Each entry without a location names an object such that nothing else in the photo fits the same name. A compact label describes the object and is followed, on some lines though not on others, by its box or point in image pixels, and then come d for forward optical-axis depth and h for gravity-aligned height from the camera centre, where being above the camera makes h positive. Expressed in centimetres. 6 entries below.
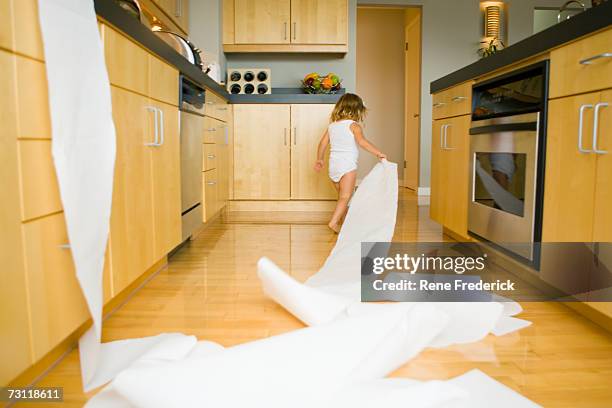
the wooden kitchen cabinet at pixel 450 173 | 312 -15
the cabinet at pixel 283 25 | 518 +115
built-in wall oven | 219 -6
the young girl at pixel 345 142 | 419 +4
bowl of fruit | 520 +60
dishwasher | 290 -3
